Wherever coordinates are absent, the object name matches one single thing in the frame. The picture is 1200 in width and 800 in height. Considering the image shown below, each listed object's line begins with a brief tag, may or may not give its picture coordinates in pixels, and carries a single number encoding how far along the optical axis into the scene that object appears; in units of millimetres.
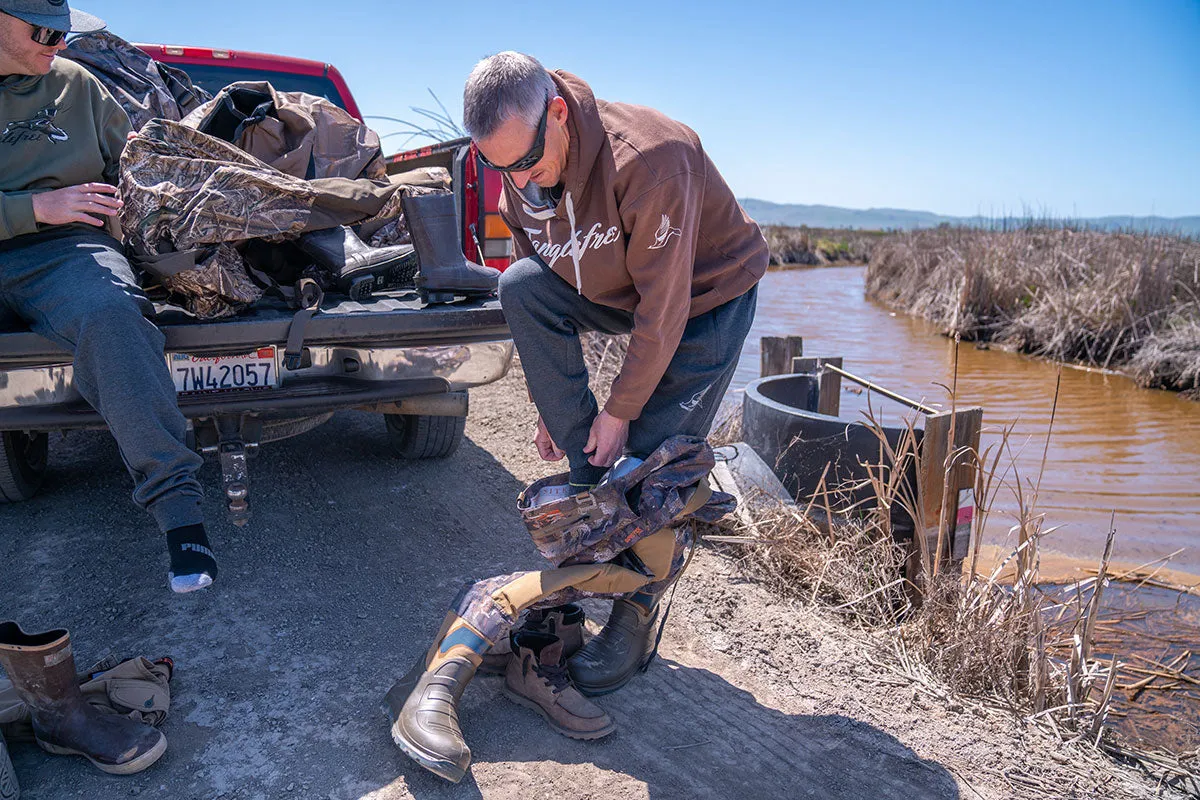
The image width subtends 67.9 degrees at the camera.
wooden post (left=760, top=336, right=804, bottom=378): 5637
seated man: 2443
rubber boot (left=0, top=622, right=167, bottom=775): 2020
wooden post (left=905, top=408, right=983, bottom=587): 3488
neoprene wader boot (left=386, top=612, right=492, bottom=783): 2102
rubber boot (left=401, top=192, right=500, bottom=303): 3205
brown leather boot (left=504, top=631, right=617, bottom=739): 2379
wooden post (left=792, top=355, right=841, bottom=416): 5250
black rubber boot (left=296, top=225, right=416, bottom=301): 3264
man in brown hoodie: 2189
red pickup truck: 2734
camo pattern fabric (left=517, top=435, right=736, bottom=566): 2471
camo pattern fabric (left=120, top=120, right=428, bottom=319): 2848
